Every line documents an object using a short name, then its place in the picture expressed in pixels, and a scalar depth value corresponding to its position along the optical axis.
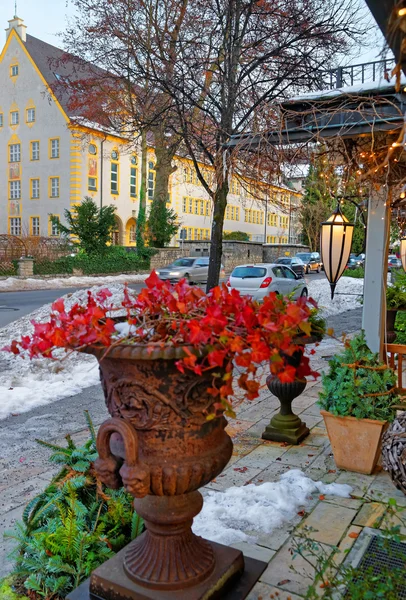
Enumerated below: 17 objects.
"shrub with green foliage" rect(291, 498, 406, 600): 1.57
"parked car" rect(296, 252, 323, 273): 36.56
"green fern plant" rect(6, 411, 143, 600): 2.25
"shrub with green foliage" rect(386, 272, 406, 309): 5.75
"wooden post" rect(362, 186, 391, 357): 4.82
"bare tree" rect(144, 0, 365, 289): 8.62
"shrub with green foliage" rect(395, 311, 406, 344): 5.58
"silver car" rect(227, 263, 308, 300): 15.52
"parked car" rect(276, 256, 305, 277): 29.38
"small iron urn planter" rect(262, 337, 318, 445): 4.28
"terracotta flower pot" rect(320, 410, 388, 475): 3.51
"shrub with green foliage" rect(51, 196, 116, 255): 25.05
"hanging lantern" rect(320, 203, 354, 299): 5.02
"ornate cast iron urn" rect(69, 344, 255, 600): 1.80
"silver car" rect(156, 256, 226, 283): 22.83
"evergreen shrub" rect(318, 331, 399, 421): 3.52
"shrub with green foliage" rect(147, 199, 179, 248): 28.83
